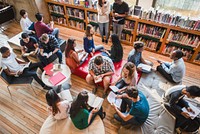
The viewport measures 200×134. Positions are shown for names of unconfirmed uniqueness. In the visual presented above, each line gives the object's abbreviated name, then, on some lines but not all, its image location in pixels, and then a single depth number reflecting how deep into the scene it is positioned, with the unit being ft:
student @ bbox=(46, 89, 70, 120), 6.75
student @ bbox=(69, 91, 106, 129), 6.47
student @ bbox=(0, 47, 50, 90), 9.04
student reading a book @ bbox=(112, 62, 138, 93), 8.43
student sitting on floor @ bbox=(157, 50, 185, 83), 9.07
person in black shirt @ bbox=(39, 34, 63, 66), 10.93
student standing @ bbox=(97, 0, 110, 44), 12.36
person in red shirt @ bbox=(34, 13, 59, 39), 12.32
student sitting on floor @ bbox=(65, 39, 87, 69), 9.96
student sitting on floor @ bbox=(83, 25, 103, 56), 11.26
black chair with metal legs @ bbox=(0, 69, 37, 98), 9.27
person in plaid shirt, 9.57
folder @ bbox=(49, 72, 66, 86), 9.13
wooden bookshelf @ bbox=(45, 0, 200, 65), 11.69
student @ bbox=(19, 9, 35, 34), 13.06
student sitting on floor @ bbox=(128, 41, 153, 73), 9.66
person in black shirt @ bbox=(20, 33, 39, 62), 11.57
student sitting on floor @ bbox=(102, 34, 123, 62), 10.45
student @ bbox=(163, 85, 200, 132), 7.57
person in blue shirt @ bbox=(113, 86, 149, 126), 6.79
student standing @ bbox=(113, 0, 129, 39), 12.11
